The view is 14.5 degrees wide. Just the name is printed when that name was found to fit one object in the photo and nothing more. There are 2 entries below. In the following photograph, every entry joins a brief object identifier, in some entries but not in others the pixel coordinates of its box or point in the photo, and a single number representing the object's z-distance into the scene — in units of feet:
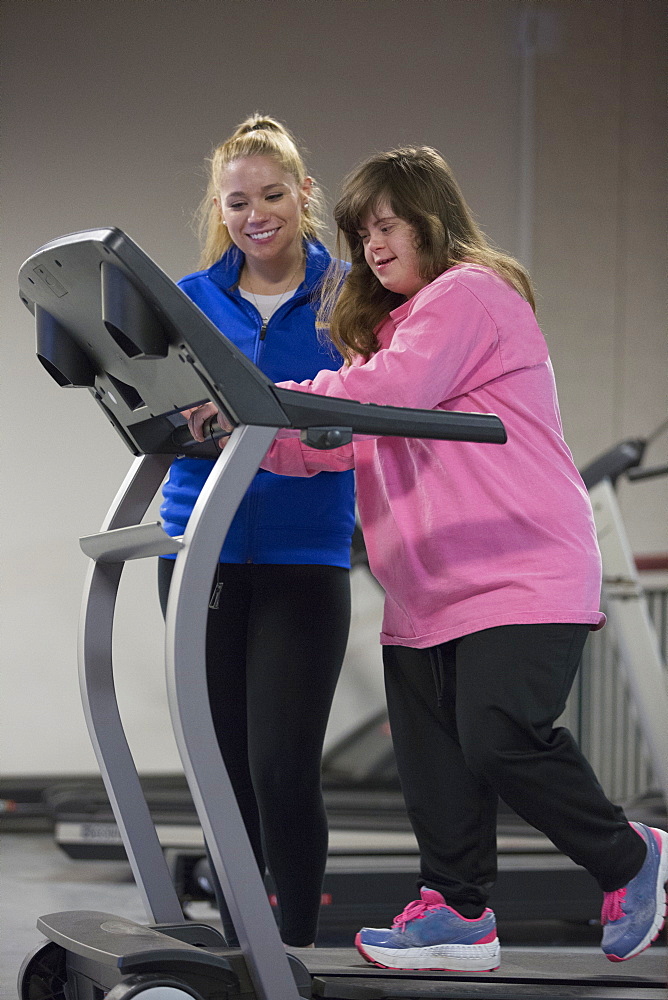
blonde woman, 15.77
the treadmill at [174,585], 14.00
